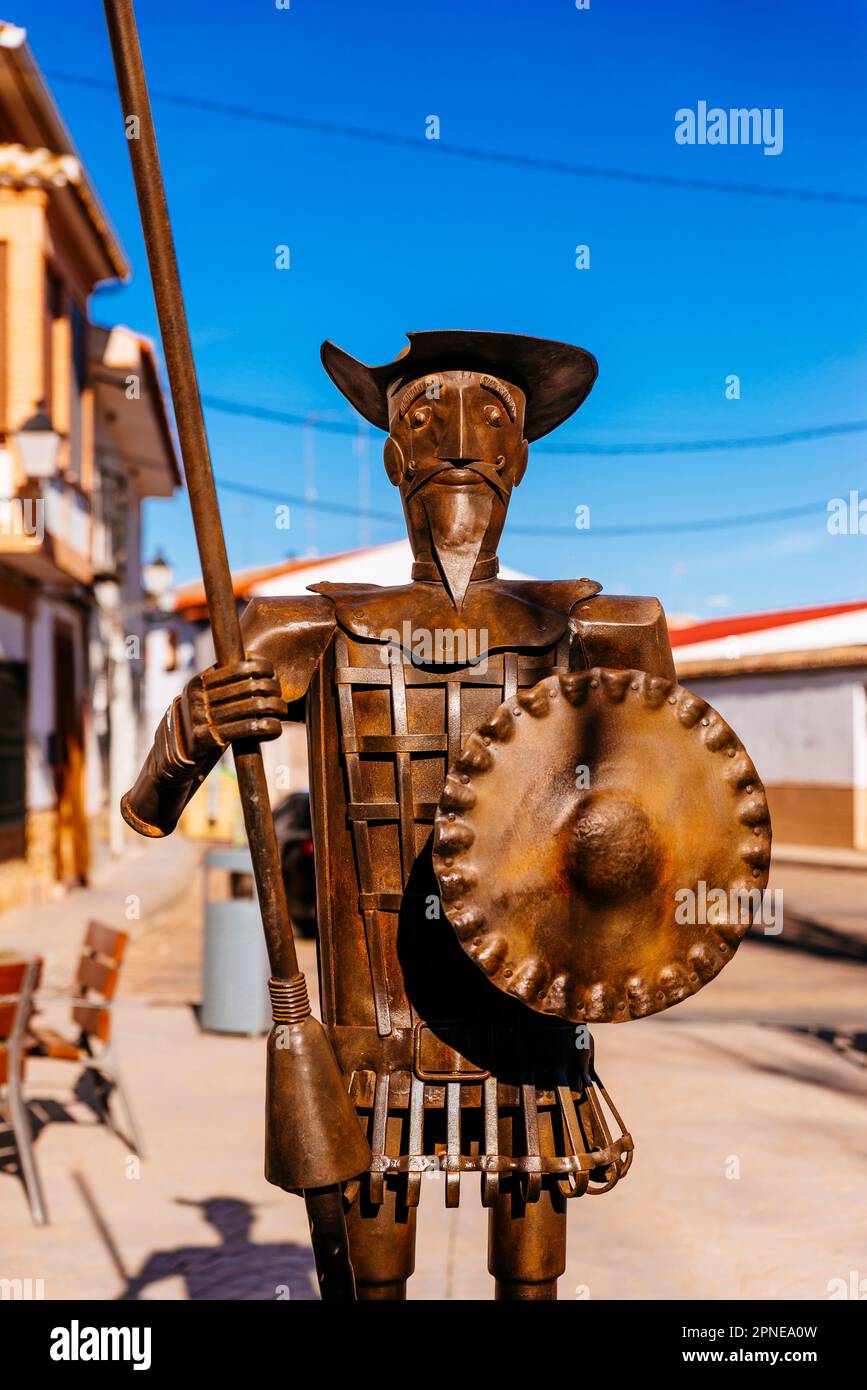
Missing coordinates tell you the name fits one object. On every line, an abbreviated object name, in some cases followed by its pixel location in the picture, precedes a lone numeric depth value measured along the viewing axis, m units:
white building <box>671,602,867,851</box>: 20.09
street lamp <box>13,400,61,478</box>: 9.65
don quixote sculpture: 2.17
